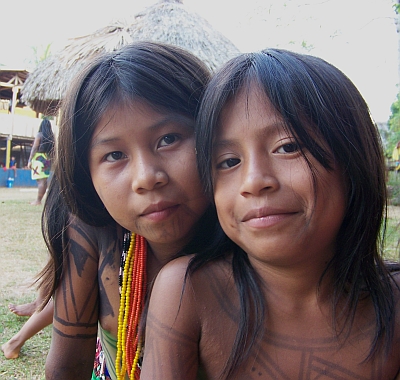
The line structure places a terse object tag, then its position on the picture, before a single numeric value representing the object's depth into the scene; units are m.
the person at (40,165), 8.02
